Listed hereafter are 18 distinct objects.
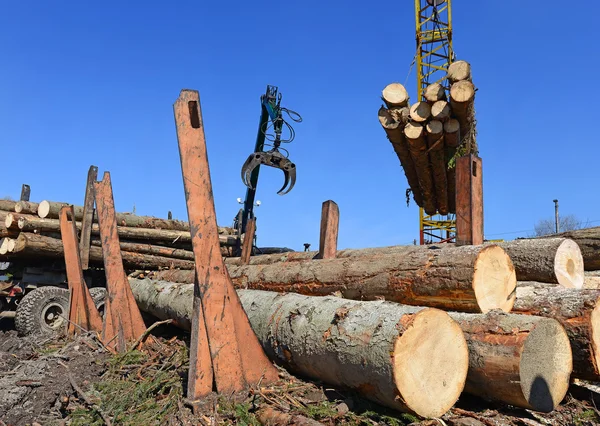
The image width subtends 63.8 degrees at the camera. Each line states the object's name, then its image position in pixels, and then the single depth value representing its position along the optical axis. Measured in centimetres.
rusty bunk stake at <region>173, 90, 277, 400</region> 387
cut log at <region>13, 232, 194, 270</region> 855
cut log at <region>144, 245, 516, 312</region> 396
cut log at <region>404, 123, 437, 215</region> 884
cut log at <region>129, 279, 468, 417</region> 309
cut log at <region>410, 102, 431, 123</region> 868
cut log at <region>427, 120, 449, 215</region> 868
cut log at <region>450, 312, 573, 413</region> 322
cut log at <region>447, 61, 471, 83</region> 811
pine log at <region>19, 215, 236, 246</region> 882
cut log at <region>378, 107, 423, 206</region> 916
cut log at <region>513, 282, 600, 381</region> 382
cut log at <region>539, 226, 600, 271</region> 618
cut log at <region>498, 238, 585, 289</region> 458
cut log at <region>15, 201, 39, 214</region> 919
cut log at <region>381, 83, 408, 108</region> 880
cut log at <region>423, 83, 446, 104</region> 858
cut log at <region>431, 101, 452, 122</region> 844
